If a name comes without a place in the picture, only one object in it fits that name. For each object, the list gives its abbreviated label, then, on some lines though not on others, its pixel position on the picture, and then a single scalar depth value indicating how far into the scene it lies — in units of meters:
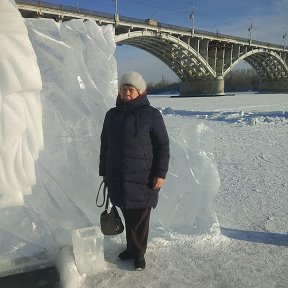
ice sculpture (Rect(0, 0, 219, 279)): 2.71
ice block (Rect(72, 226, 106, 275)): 2.46
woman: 2.42
